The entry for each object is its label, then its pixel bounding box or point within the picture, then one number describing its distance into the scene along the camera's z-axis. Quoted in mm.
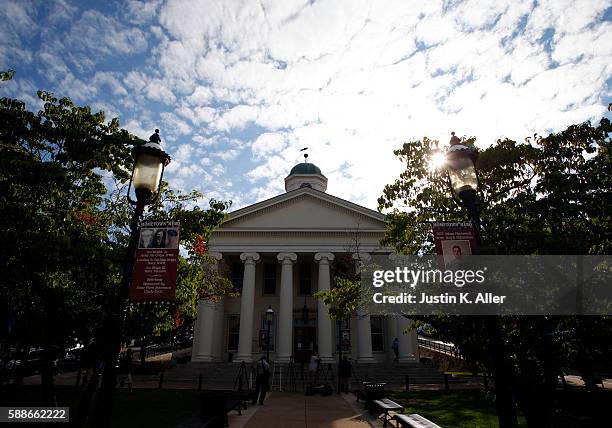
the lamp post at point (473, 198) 5156
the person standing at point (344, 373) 18719
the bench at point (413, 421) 8055
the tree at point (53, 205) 7324
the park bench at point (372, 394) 12969
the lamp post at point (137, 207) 5120
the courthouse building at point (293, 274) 26828
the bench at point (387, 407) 10352
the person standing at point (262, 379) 14258
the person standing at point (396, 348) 26944
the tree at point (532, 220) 8125
